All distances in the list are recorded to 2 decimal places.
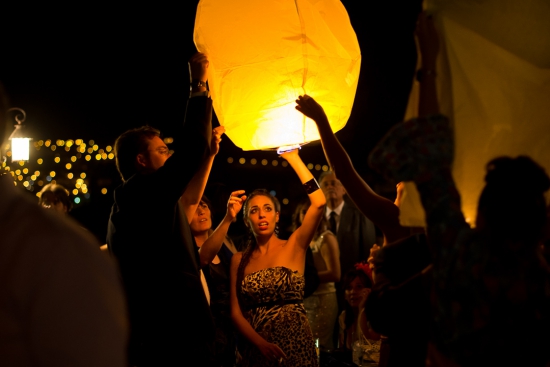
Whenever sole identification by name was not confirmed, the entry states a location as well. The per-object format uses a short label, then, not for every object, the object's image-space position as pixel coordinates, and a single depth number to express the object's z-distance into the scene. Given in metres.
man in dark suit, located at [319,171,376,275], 6.41
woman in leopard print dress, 3.59
